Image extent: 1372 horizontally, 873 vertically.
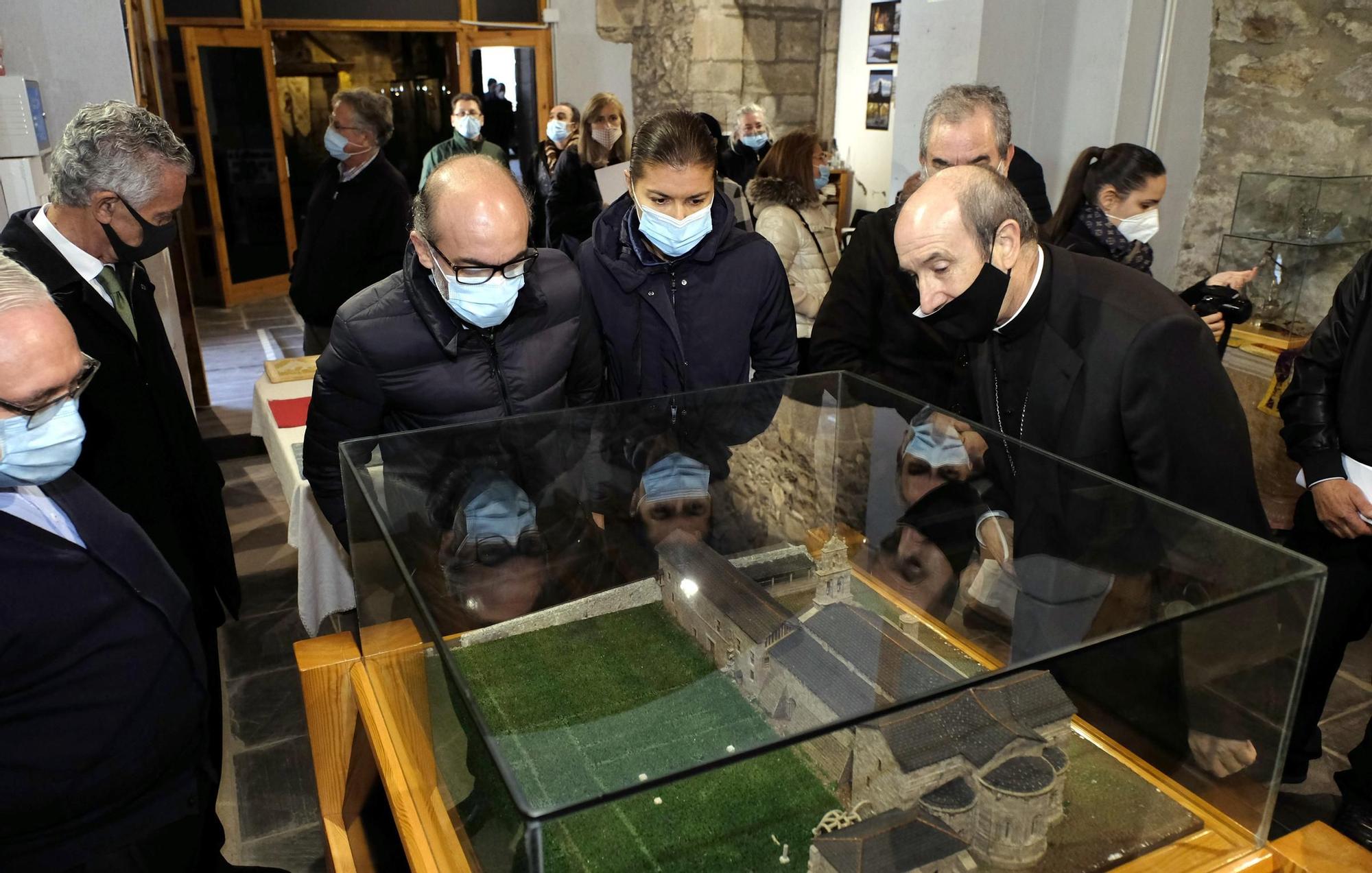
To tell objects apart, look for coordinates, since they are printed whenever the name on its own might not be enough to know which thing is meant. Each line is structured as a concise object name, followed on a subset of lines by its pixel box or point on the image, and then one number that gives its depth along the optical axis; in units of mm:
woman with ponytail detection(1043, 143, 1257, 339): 2924
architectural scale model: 1024
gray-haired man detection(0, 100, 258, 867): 2318
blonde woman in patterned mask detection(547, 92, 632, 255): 5293
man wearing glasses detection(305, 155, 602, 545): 1962
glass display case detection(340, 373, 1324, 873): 1016
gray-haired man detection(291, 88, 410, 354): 4355
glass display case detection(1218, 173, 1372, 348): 4285
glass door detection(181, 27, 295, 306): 8875
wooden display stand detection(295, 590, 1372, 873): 1246
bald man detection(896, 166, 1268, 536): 1690
